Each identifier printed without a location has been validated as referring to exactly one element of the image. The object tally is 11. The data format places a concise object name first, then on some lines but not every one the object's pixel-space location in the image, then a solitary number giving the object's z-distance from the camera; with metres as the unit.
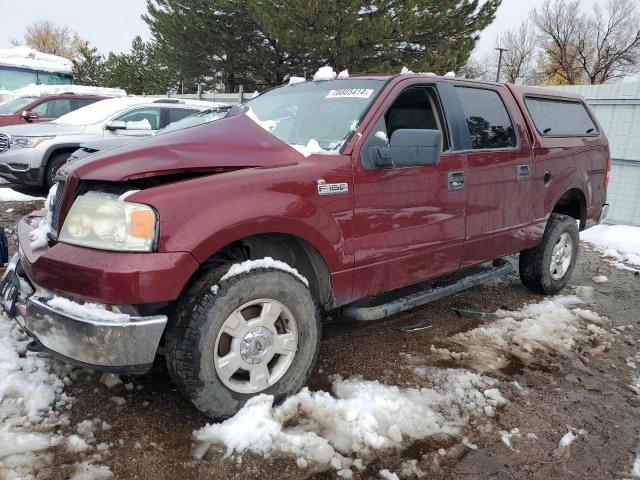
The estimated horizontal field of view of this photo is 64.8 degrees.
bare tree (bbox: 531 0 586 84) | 42.38
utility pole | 47.55
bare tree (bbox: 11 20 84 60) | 51.34
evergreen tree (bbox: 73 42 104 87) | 33.66
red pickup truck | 2.22
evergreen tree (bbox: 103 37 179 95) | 23.64
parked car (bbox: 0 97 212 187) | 7.37
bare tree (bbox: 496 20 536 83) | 49.31
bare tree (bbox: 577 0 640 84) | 40.84
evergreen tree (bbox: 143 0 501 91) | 15.26
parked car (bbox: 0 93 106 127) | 11.19
